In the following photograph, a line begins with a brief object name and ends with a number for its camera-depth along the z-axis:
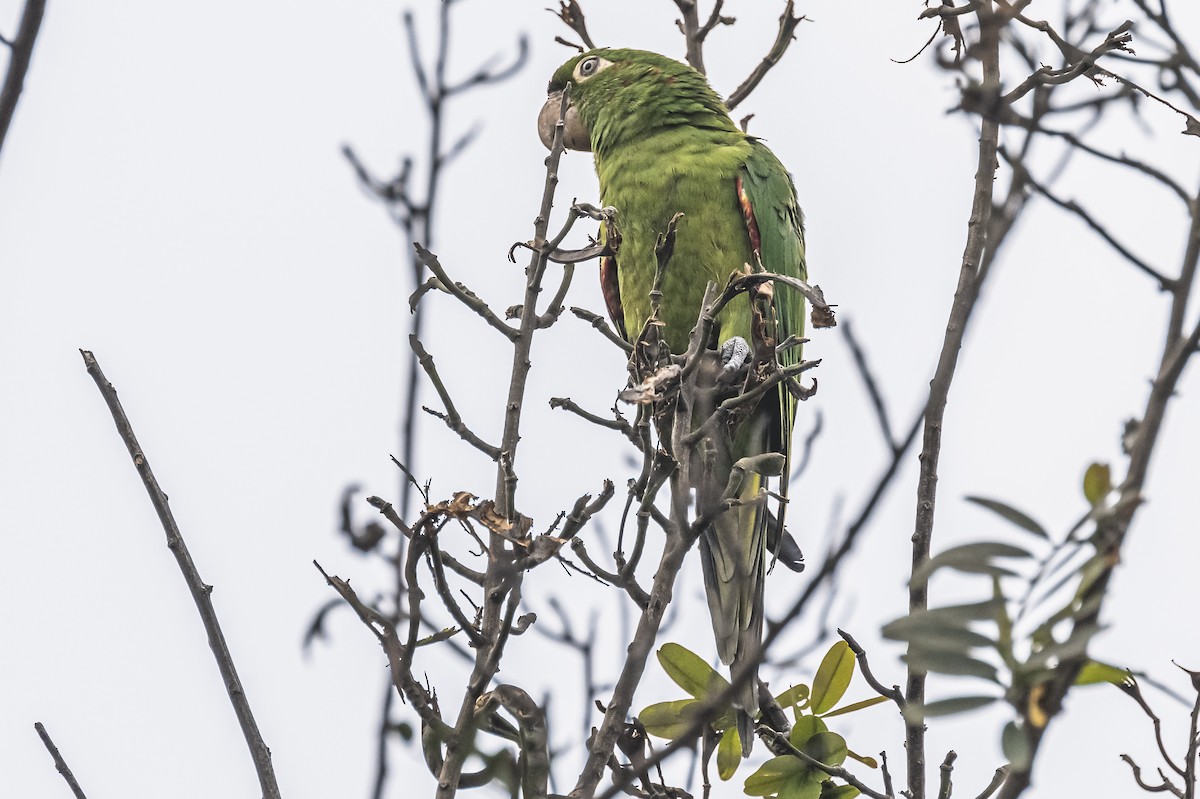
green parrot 8.39
